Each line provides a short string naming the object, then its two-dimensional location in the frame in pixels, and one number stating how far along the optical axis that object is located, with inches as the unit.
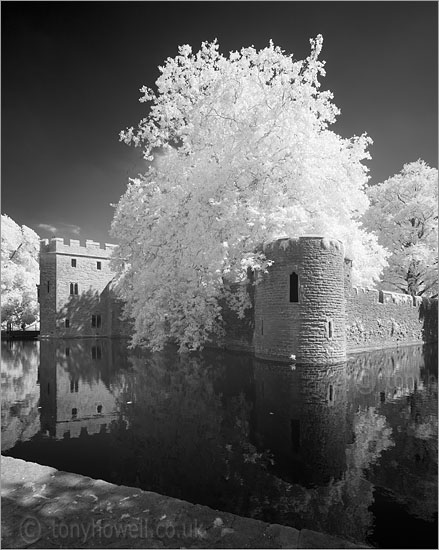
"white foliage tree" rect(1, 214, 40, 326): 1382.9
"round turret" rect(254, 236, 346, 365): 578.9
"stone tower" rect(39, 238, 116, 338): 1382.9
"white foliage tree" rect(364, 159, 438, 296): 1056.8
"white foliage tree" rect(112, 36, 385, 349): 649.0
